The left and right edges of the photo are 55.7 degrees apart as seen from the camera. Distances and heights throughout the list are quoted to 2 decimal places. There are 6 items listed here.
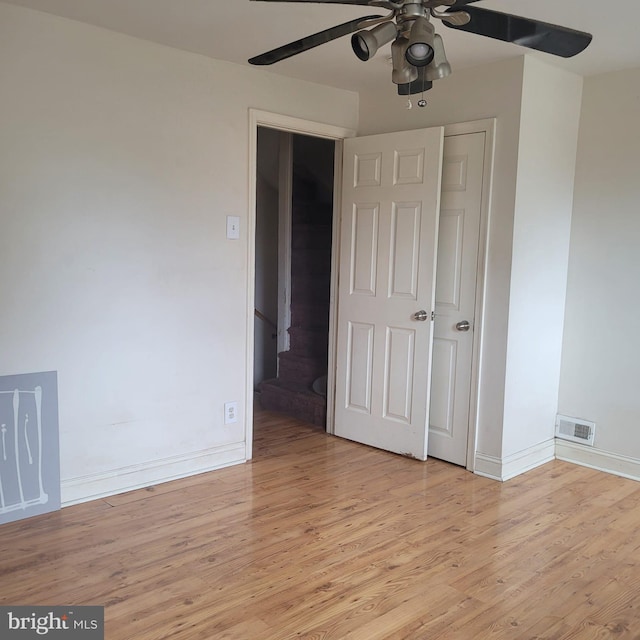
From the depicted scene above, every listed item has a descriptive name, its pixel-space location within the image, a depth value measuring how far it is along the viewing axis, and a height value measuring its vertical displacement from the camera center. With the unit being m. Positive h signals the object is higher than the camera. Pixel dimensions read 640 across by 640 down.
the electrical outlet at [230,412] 3.65 -1.01
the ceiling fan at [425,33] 1.68 +0.63
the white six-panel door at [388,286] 3.65 -0.24
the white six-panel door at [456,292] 3.54 -0.25
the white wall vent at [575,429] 3.77 -1.10
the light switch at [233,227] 3.53 +0.10
